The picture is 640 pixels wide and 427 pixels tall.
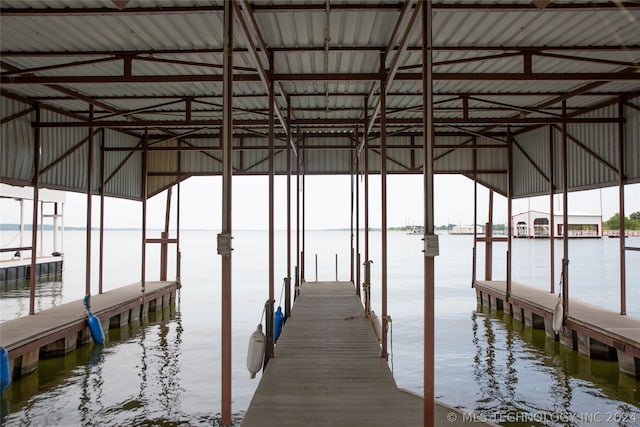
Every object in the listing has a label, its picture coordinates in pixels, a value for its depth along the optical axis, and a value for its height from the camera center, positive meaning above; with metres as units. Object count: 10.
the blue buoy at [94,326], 14.11 -3.00
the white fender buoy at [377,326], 10.08 -2.21
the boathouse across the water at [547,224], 84.25 +0.70
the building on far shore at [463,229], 144.15 -0.46
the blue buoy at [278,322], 11.73 -2.39
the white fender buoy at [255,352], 7.57 -2.02
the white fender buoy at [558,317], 13.62 -2.61
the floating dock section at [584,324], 11.15 -2.73
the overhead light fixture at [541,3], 4.13 +2.02
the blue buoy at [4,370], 9.27 -2.85
